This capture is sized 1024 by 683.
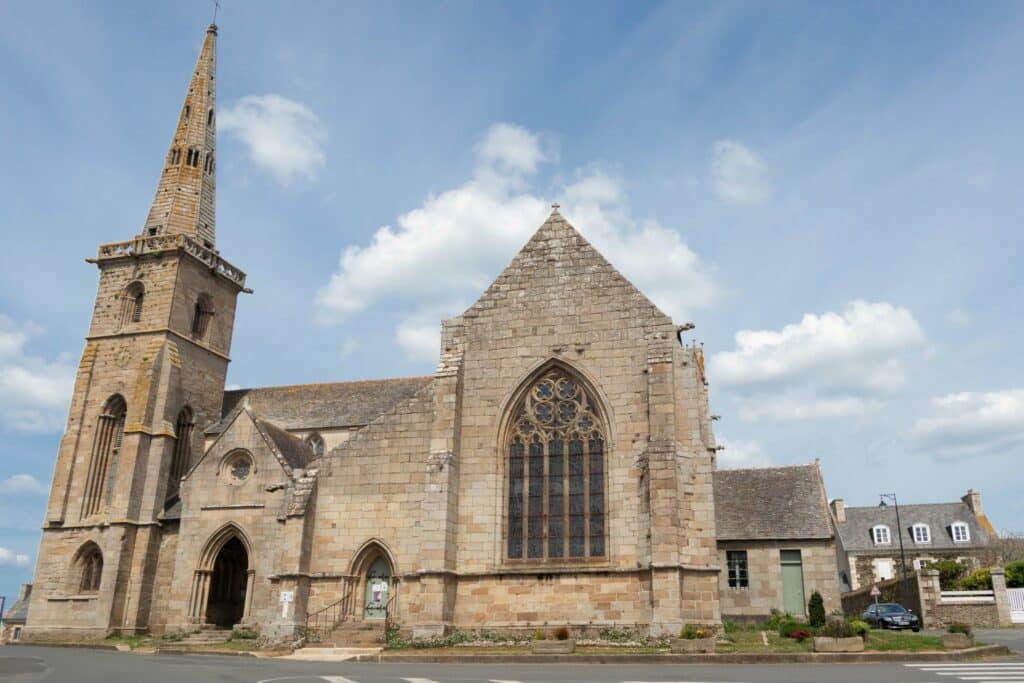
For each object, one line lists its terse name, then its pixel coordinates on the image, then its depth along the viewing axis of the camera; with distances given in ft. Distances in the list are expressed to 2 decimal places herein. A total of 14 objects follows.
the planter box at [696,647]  53.83
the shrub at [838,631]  53.93
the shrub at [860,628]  56.75
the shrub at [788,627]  62.67
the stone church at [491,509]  67.67
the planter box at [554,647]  55.21
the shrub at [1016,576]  101.50
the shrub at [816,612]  68.01
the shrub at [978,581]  99.96
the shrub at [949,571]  109.50
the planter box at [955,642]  51.47
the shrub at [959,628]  58.01
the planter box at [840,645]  50.52
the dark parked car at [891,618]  82.99
